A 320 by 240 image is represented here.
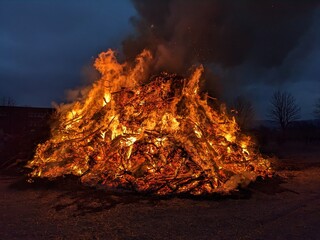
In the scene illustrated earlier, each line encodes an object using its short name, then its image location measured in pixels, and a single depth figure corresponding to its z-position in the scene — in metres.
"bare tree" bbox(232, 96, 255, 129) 23.98
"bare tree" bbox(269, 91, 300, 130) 34.06
